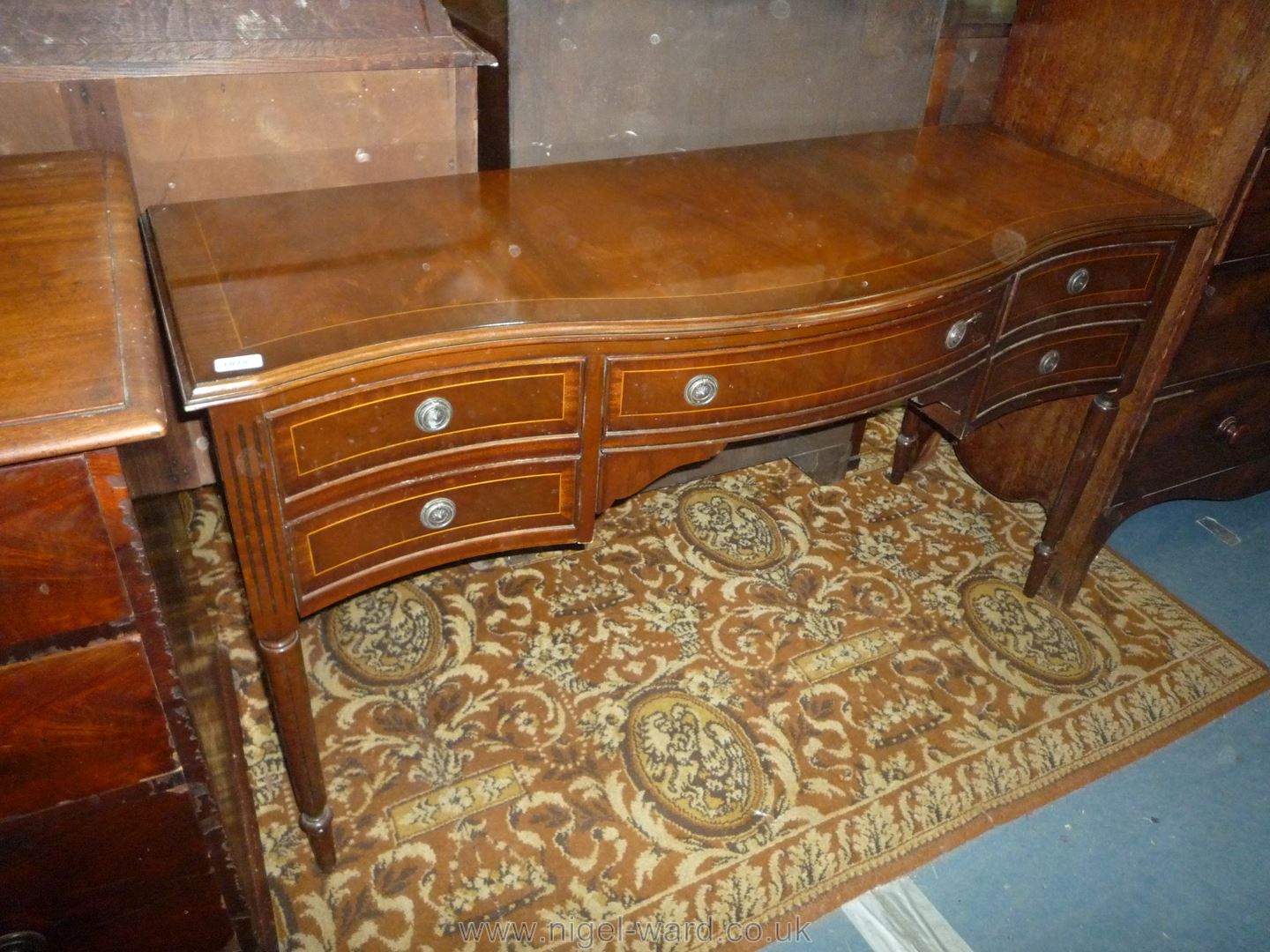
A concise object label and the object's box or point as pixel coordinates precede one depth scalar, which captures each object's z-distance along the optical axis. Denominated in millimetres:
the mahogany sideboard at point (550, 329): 1204
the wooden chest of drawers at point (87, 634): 909
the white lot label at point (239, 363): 1098
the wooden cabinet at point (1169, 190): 1826
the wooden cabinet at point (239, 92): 1370
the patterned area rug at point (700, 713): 1680
